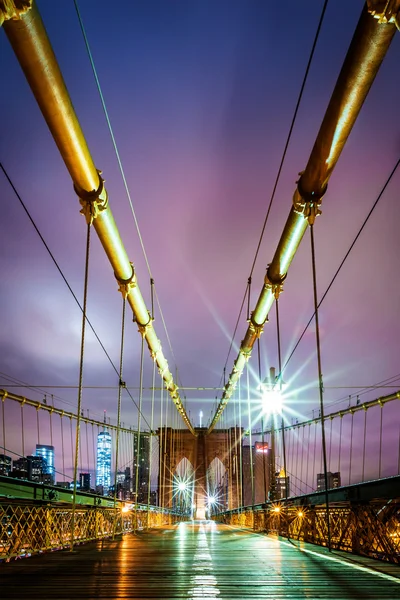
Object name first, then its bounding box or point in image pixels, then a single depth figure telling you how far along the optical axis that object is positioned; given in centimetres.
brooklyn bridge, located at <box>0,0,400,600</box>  352
